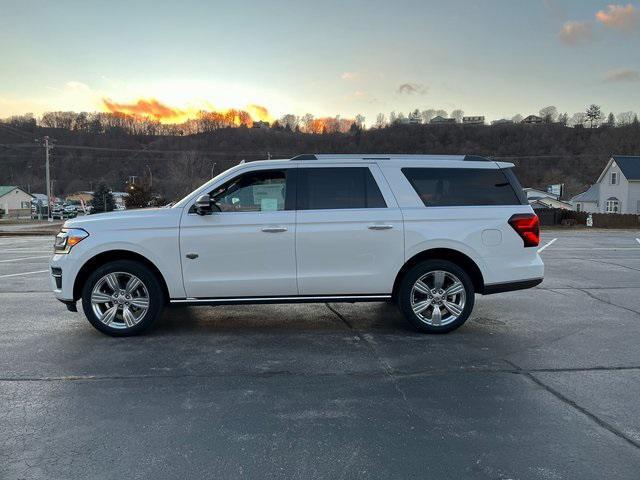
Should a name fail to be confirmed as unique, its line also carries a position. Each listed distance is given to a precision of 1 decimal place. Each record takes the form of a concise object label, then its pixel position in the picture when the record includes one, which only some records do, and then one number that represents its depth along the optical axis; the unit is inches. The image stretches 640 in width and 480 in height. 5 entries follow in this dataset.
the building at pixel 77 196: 4070.9
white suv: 223.5
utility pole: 2218.8
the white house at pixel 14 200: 3908.0
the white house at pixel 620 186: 2158.0
